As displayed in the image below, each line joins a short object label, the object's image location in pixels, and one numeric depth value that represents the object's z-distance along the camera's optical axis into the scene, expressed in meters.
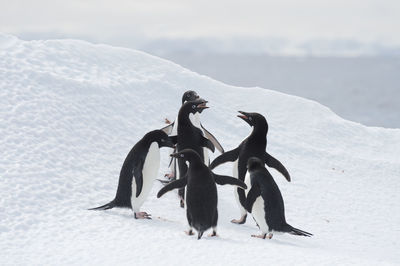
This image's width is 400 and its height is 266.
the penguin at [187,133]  14.62
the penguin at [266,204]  12.84
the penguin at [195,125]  15.78
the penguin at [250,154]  14.12
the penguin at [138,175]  13.39
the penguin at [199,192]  12.03
